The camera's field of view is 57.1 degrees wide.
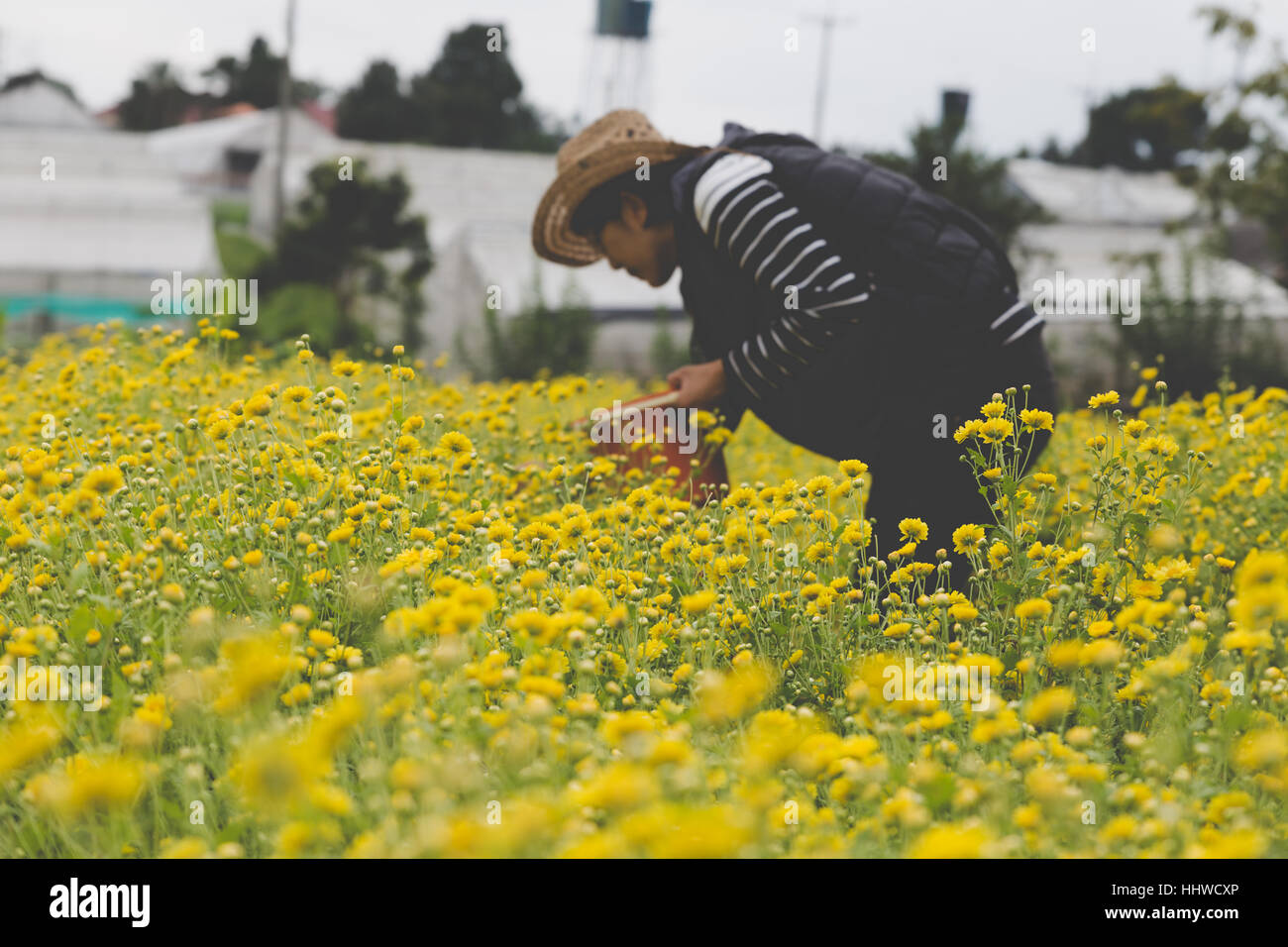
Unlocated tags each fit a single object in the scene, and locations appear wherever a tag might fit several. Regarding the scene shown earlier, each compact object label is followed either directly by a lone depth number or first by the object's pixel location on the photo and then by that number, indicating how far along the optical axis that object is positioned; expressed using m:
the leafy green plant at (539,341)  15.45
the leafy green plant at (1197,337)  12.85
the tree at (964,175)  16.33
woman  2.96
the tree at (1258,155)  12.76
